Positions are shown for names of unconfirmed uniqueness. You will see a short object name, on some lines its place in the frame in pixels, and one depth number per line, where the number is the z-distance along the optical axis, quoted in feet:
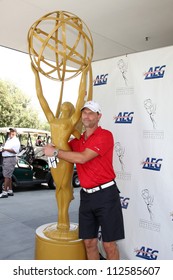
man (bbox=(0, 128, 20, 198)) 21.34
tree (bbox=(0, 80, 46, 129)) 80.23
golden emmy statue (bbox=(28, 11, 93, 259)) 8.70
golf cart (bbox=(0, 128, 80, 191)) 24.07
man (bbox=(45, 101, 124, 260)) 7.87
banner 9.86
